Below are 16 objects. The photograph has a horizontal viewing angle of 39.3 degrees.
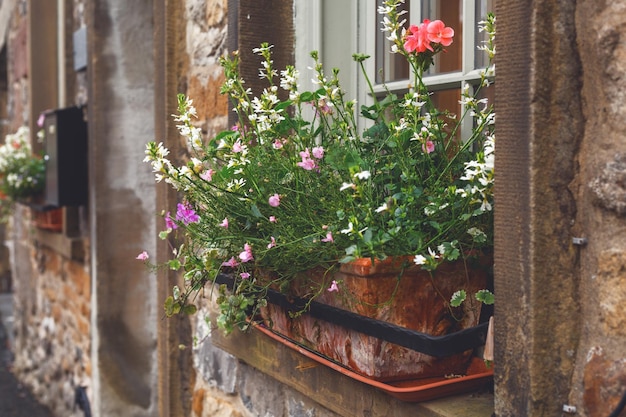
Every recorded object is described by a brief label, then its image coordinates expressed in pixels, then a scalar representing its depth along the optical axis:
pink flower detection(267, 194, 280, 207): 2.07
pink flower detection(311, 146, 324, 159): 2.09
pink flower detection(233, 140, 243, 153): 2.23
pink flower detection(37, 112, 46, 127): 5.60
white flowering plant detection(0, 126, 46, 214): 6.21
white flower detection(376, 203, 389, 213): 1.77
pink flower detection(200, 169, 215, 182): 2.30
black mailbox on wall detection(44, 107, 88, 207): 5.21
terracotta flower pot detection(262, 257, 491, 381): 1.86
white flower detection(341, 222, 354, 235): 1.80
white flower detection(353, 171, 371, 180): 1.78
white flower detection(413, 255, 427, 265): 1.75
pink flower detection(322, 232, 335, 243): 1.90
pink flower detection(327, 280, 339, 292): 1.93
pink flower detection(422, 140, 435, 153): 1.95
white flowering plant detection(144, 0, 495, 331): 1.83
